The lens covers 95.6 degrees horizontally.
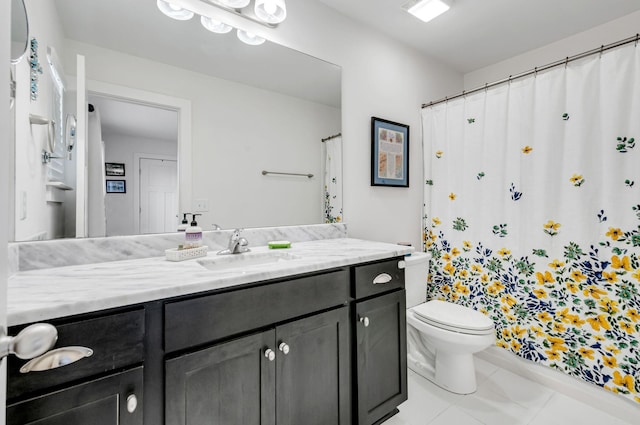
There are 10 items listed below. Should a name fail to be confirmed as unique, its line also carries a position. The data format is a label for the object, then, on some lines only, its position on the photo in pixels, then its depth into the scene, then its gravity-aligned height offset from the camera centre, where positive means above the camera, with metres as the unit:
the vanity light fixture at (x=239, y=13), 1.41 +1.08
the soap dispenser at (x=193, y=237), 1.33 -0.10
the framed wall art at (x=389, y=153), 2.15 +0.47
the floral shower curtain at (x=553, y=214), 1.52 +0.00
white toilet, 1.65 -0.71
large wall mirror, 1.12 +0.42
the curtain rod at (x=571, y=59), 1.49 +0.89
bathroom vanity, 0.71 -0.41
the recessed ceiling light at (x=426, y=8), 1.84 +1.34
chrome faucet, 1.43 -0.15
